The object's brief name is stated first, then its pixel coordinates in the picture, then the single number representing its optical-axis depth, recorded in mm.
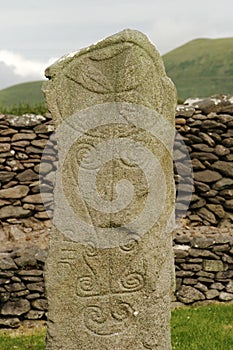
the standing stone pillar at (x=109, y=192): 5191
